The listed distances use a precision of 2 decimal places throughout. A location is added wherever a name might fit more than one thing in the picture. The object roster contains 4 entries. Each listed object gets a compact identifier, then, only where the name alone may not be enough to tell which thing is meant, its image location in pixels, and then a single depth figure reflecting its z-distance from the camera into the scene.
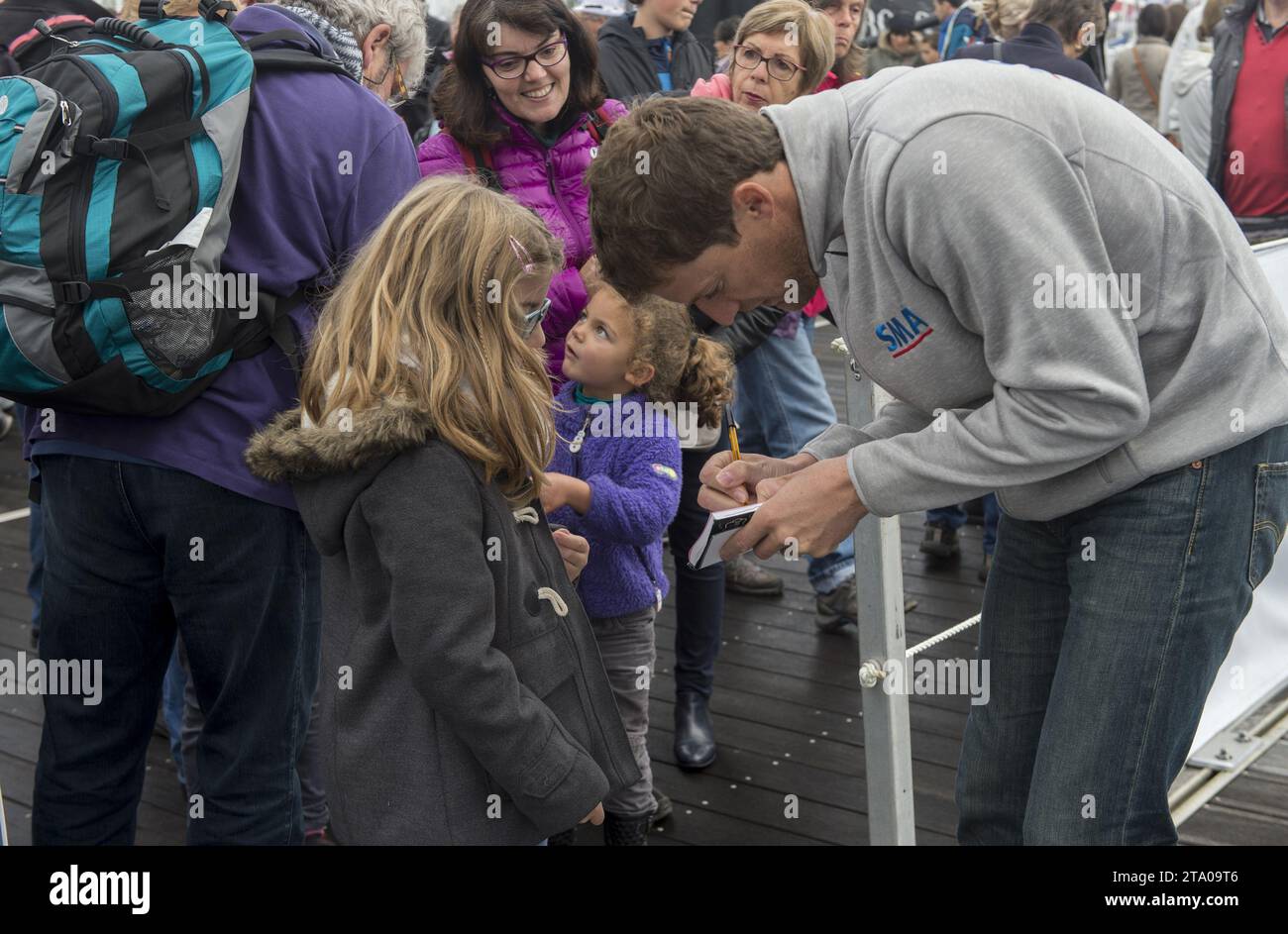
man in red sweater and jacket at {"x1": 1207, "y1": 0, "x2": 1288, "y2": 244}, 4.97
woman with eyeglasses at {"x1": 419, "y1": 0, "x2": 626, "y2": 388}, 3.03
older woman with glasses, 3.63
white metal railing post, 2.53
